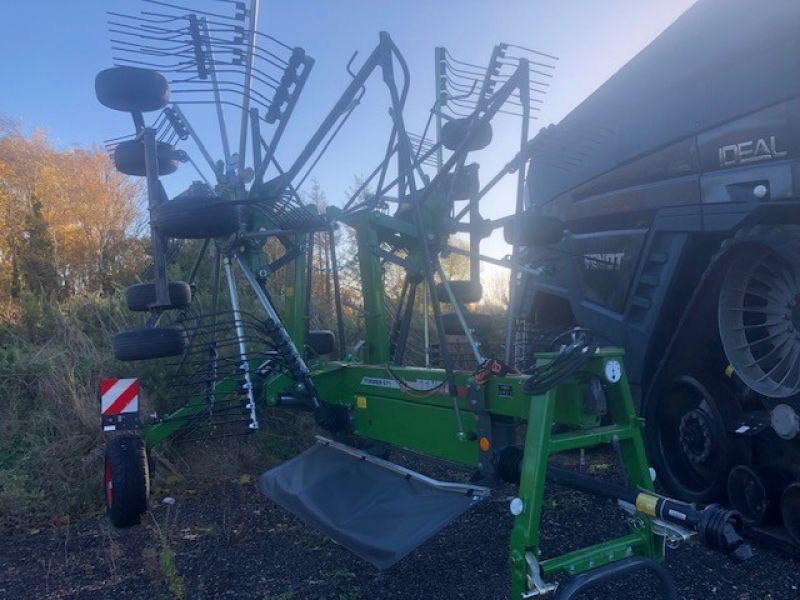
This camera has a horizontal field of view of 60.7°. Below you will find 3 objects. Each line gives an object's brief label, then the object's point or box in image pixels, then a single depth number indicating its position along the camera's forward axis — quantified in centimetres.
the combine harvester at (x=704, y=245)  320
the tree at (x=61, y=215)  1684
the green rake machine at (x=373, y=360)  277
